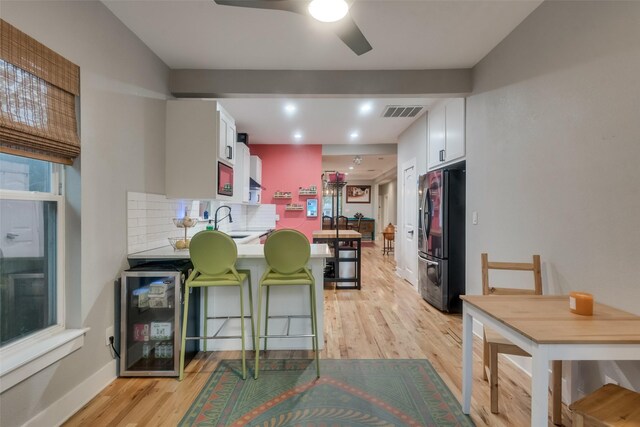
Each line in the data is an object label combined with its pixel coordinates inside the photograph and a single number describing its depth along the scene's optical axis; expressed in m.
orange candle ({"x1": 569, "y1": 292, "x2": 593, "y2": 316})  1.39
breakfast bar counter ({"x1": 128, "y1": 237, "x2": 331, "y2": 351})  2.55
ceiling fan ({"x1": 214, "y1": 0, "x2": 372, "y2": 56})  1.56
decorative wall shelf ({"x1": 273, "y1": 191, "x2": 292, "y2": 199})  6.16
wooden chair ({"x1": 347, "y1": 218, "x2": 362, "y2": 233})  11.88
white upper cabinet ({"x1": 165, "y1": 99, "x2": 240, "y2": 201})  2.91
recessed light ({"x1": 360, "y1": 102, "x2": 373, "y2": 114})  3.86
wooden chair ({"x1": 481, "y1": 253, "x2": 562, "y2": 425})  1.71
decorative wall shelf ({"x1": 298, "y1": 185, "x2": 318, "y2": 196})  6.15
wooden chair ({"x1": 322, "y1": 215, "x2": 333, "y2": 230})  10.97
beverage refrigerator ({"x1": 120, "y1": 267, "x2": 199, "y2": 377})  2.19
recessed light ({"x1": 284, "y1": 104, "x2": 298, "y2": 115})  3.94
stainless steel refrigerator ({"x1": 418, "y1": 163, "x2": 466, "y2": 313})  3.50
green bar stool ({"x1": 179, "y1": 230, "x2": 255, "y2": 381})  2.11
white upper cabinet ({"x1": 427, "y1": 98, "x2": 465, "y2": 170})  3.23
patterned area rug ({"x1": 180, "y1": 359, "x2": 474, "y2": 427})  1.73
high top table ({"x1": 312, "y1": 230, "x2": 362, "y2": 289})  4.60
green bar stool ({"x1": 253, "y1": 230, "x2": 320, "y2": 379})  2.19
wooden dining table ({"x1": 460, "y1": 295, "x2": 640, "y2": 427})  1.13
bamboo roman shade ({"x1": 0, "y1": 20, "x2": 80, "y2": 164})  1.41
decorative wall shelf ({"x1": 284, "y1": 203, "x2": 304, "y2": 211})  6.20
